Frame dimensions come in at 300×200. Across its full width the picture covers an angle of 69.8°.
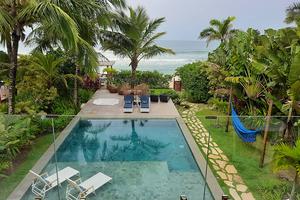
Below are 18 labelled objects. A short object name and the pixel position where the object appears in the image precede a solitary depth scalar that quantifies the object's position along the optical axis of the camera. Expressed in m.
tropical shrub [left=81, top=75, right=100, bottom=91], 15.49
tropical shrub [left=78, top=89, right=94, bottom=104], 13.25
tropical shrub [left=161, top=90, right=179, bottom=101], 14.20
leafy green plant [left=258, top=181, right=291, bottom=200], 4.32
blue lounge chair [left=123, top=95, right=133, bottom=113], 11.27
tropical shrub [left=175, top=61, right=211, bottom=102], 13.12
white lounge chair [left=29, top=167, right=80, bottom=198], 4.07
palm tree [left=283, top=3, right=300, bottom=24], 18.38
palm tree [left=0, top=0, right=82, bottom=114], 6.12
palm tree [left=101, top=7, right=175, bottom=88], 12.26
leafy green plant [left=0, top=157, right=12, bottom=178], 4.14
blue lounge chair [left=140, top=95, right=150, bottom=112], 11.46
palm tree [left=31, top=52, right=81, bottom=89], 10.03
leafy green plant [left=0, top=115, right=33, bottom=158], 4.16
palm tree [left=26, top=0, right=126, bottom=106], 8.05
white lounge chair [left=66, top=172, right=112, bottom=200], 4.11
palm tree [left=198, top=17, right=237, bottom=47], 14.98
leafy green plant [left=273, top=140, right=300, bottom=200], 4.30
